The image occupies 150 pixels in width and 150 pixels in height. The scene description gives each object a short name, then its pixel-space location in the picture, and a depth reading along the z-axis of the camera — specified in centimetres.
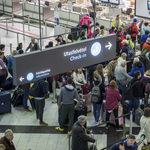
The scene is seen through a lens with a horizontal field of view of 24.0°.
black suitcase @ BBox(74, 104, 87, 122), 906
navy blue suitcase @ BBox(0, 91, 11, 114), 1006
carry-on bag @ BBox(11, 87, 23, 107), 1048
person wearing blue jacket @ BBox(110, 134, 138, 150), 691
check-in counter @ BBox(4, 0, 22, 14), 2127
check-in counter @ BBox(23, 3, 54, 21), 1894
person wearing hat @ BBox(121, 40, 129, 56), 1209
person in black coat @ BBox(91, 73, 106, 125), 912
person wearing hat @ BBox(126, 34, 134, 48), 1275
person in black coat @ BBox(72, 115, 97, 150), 727
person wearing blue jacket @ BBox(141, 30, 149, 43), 1368
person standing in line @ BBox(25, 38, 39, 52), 1178
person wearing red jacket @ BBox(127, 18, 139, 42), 1445
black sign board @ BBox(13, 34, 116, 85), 627
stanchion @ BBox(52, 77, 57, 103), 1062
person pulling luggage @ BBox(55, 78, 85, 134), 868
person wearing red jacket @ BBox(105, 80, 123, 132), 886
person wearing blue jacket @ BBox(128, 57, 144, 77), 1023
